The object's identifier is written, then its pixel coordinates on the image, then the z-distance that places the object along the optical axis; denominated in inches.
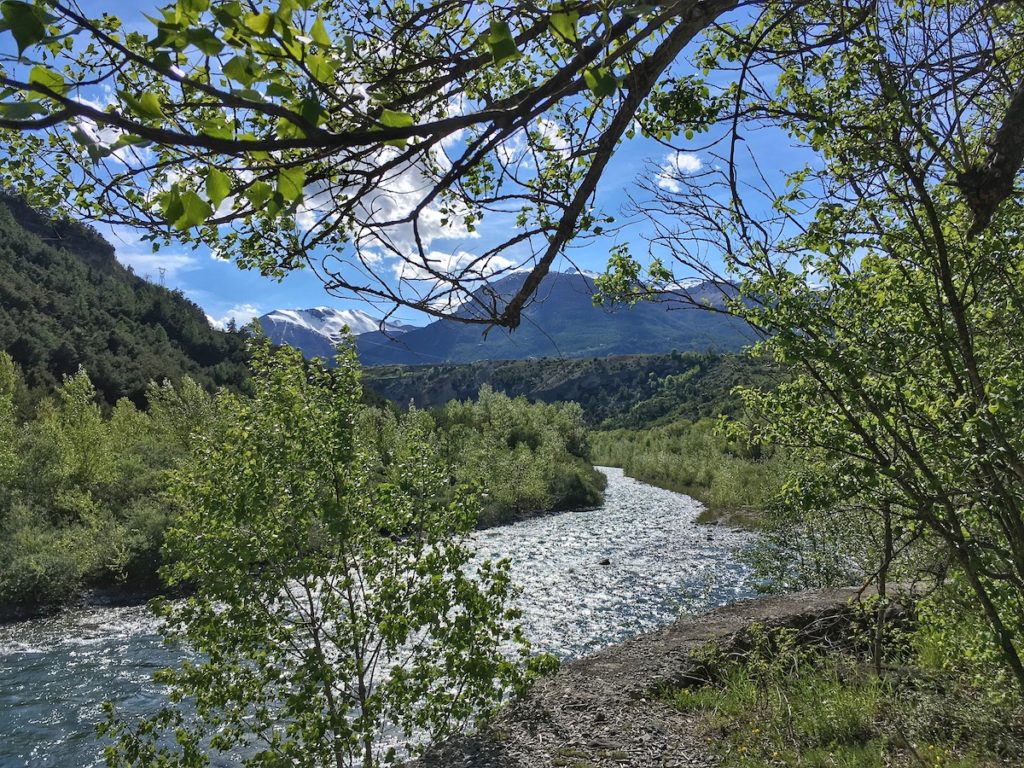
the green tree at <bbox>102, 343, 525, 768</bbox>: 233.9
